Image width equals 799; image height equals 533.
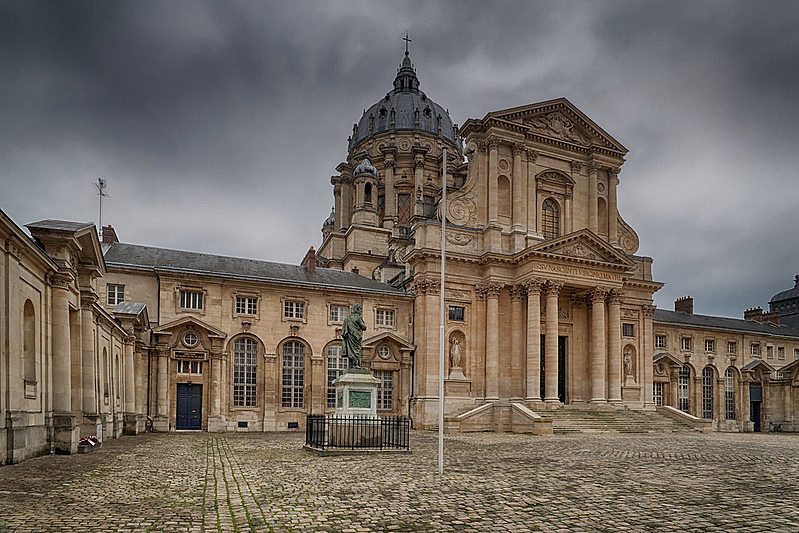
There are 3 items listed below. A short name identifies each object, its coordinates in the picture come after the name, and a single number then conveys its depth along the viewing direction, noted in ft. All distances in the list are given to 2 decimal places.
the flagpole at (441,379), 52.42
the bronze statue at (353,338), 82.07
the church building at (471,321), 122.72
